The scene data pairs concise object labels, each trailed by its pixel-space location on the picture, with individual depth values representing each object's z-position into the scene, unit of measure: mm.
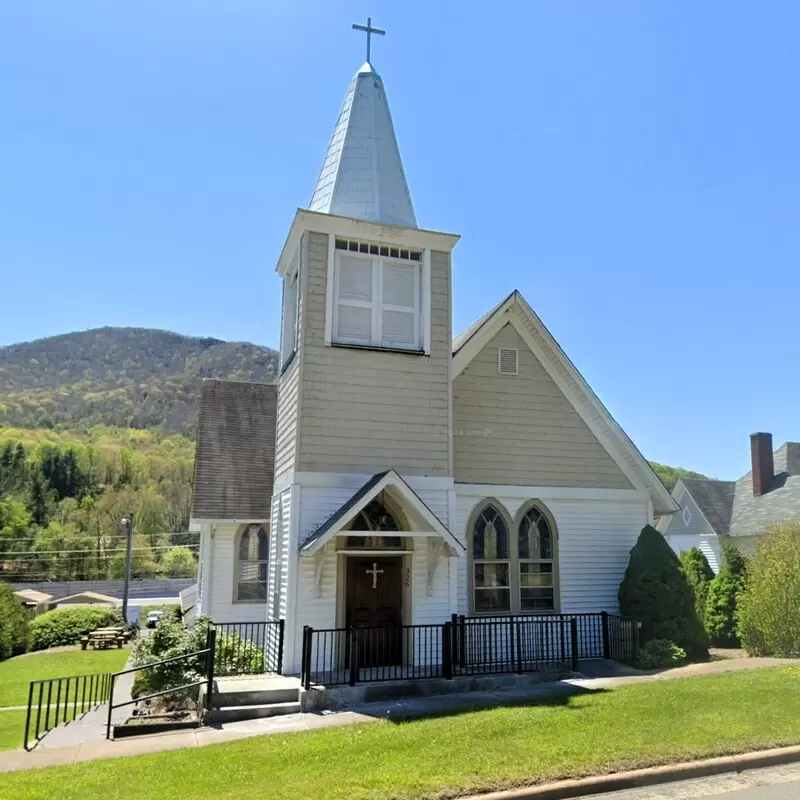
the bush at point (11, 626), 26000
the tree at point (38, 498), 109250
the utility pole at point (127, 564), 38000
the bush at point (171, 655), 12211
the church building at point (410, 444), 13055
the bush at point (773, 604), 15266
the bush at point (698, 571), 22609
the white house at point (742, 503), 32031
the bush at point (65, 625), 29922
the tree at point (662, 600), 14414
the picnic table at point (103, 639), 27953
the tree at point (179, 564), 89062
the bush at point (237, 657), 13109
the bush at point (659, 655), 13758
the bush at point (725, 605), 20938
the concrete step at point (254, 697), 10922
